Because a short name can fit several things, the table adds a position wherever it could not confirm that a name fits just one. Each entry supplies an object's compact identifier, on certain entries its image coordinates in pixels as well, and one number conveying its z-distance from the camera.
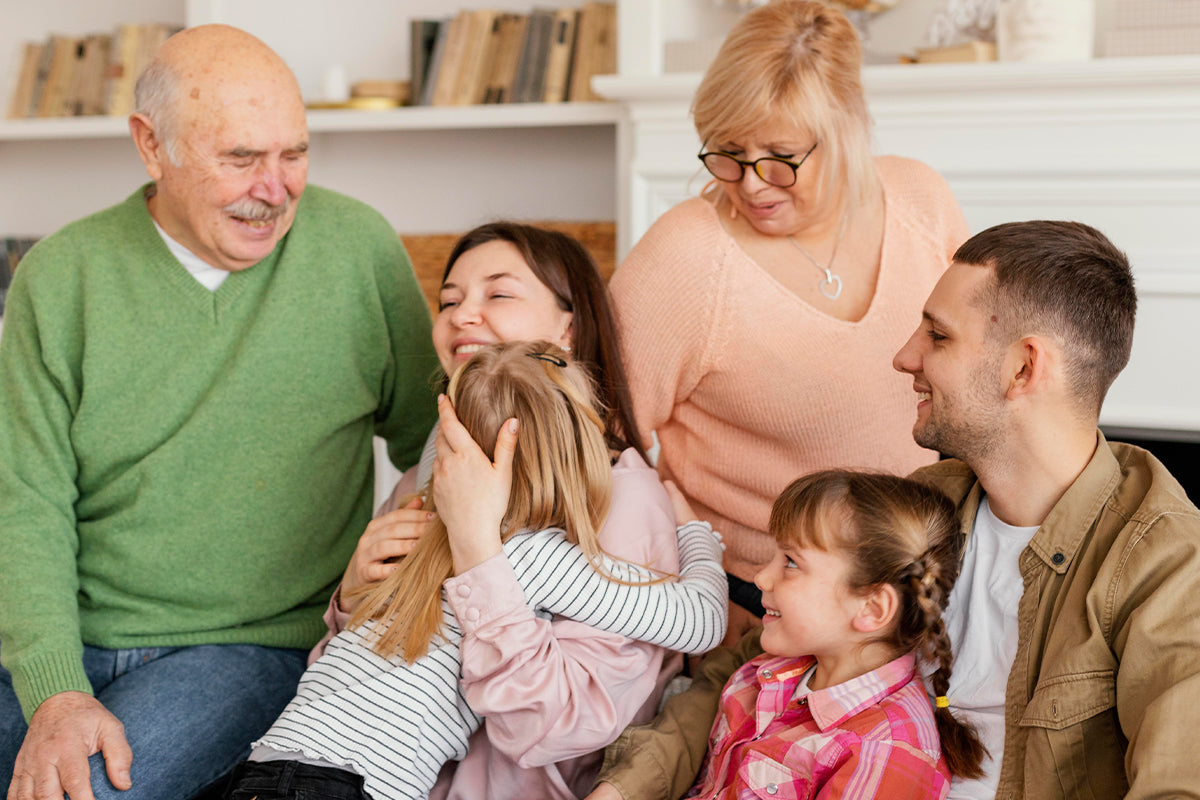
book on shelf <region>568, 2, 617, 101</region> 3.02
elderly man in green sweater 1.78
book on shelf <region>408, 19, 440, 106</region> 3.15
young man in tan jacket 1.21
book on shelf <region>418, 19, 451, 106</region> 3.16
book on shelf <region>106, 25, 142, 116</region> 3.46
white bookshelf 3.33
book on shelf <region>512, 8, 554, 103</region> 3.06
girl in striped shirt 1.40
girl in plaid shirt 1.29
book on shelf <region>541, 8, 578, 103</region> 3.04
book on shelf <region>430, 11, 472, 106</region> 3.14
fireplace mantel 2.33
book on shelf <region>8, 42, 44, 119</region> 3.62
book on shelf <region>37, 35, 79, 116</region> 3.57
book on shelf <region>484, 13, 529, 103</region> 3.09
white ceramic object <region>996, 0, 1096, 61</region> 2.40
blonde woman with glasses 1.74
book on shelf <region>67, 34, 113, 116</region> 3.53
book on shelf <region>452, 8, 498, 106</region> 3.12
